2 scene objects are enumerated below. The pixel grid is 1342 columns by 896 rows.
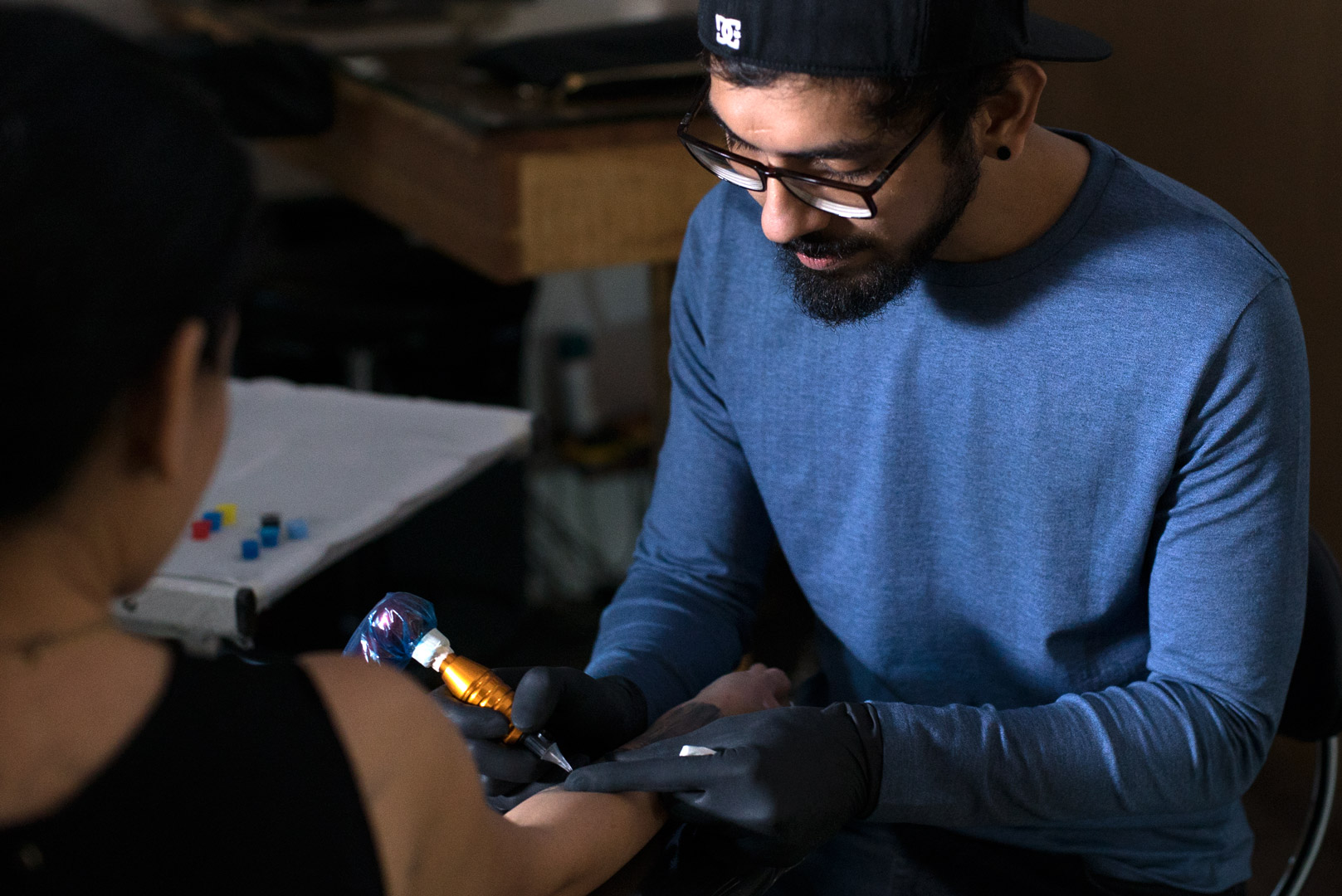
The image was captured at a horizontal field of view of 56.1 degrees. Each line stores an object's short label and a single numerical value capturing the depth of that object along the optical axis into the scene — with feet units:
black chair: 3.47
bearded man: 2.95
